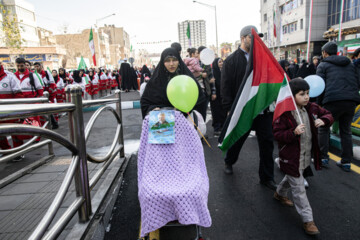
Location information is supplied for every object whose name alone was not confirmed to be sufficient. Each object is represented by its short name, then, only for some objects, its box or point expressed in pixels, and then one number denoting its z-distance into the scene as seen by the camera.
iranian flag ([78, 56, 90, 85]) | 16.12
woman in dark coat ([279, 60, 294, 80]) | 9.59
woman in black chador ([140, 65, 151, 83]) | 13.90
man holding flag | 3.05
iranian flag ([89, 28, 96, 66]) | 17.47
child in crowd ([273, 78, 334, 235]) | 2.55
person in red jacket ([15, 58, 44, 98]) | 6.38
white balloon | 5.66
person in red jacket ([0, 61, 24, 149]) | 5.33
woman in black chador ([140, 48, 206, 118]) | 2.69
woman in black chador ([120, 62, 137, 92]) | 19.81
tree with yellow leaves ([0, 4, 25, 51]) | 19.17
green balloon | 2.32
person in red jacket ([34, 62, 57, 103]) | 8.42
